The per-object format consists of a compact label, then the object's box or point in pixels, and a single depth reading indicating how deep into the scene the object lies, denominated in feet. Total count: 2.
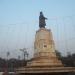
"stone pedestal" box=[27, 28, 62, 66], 51.67
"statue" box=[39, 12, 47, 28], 57.67
